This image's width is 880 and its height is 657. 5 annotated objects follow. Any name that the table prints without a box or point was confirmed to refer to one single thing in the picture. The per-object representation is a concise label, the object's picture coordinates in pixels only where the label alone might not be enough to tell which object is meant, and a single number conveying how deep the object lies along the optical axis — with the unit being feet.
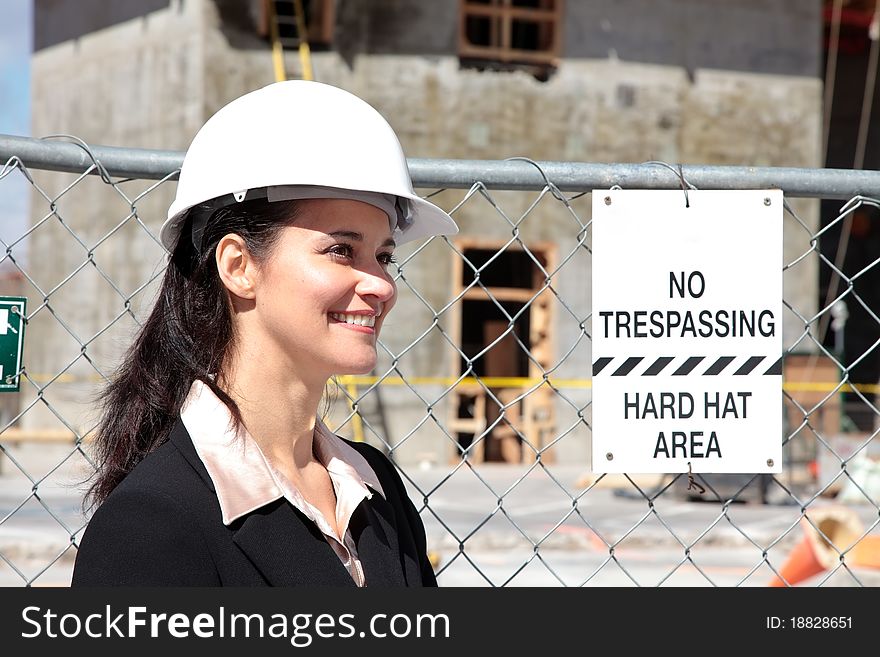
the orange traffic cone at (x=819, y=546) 22.17
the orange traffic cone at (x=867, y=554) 26.99
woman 6.24
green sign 8.04
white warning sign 8.64
